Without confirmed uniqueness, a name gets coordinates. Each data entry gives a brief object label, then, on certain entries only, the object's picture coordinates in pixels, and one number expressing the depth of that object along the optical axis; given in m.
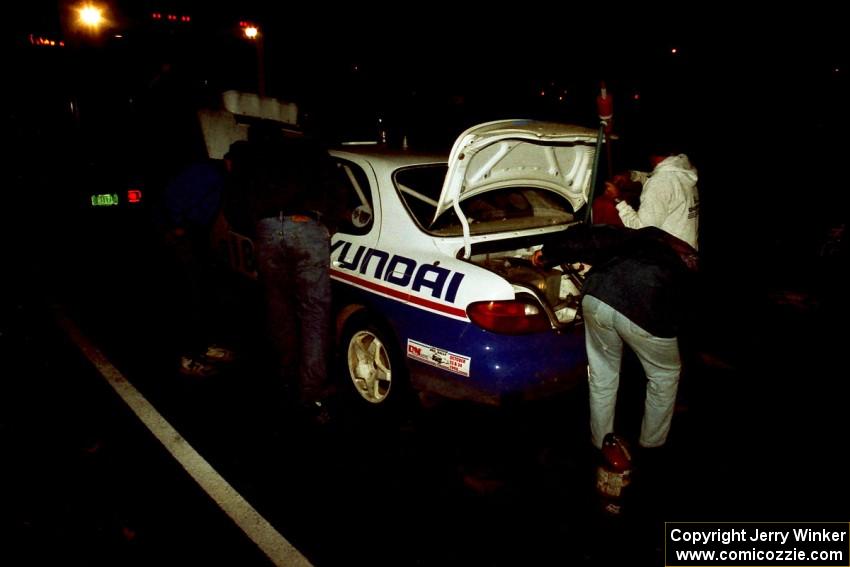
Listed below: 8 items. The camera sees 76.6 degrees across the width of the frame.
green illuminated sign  6.73
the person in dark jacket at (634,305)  2.73
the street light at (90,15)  8.52
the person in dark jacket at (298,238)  3.44
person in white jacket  3.93
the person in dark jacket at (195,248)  4.04
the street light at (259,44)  13.67
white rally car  3.07
